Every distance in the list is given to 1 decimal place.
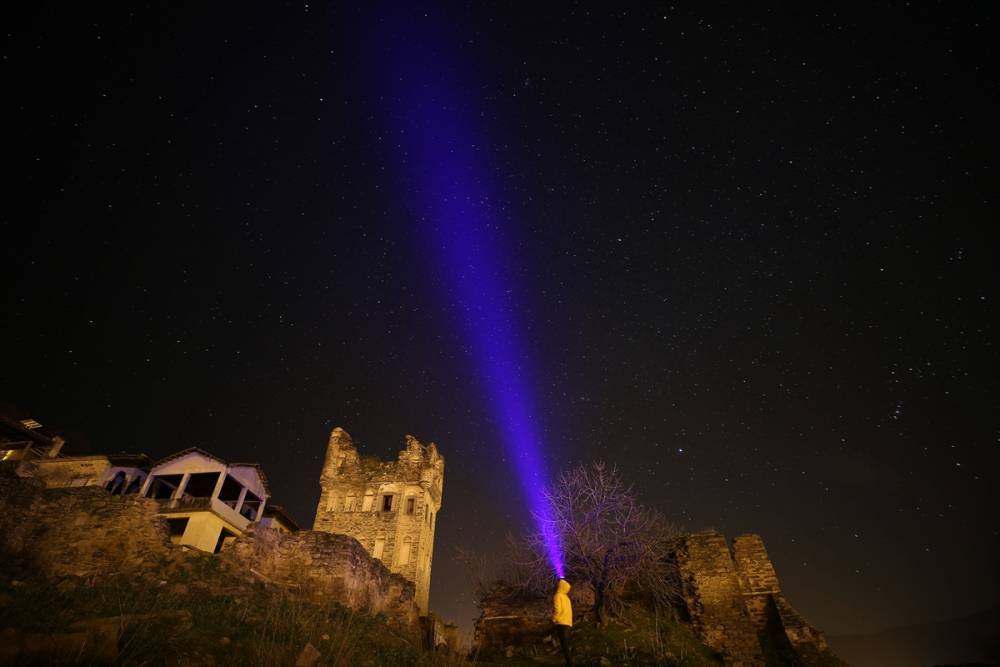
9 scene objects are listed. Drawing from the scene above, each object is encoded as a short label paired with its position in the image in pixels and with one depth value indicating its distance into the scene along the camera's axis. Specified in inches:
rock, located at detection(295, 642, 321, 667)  287.9
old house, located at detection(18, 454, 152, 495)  1219.2
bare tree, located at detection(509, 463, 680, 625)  681.0
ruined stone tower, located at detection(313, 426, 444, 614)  1357.0
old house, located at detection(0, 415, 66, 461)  1235.9
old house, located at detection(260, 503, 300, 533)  1379.2
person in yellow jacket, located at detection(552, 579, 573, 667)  366.0
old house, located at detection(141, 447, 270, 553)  1064.8
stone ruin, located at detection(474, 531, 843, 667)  595.2
